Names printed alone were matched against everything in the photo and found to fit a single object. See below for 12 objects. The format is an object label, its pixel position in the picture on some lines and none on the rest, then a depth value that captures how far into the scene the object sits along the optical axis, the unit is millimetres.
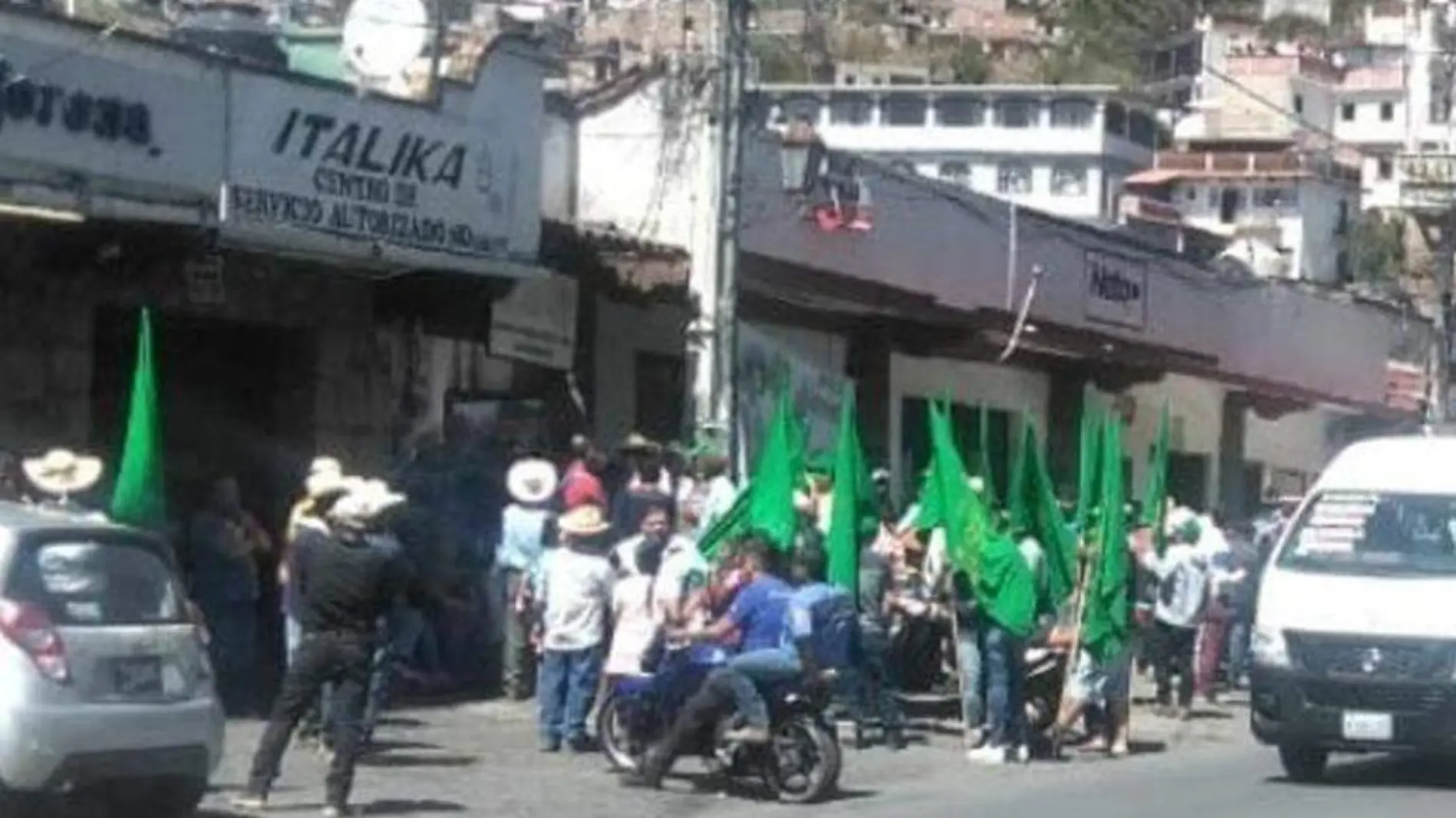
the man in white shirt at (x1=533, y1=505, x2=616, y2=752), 20125
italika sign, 21562
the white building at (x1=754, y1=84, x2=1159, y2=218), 87438
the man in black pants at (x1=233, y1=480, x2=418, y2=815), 16281
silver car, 14625
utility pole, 26172
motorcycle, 18438
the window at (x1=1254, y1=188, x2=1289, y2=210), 85812
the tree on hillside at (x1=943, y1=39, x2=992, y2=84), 114750
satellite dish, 24234
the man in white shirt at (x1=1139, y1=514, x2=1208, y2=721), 26719
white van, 19984
